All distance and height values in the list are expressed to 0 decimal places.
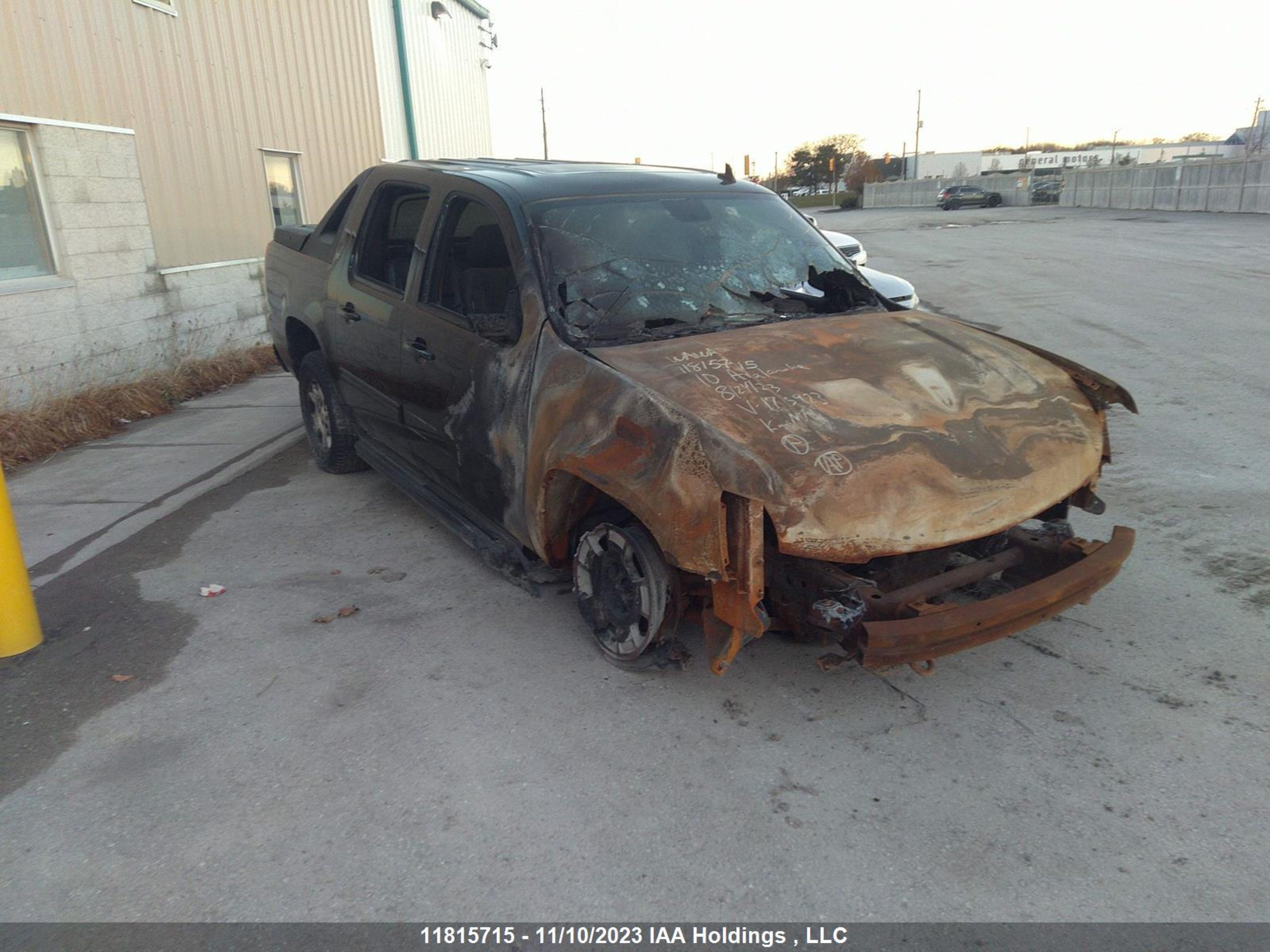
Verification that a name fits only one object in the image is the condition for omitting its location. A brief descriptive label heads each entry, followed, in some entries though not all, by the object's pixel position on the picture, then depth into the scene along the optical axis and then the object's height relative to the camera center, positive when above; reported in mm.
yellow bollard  3906 -1591
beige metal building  8141 +509
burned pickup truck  2967 -832
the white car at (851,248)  10359 -787
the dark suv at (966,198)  47406 -1086
